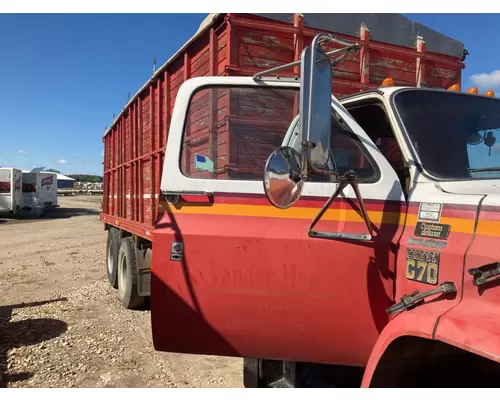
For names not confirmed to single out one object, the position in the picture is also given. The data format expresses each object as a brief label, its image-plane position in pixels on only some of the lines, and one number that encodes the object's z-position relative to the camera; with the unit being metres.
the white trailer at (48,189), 27.30
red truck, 1.84
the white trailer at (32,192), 26.41
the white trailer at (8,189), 24.09
